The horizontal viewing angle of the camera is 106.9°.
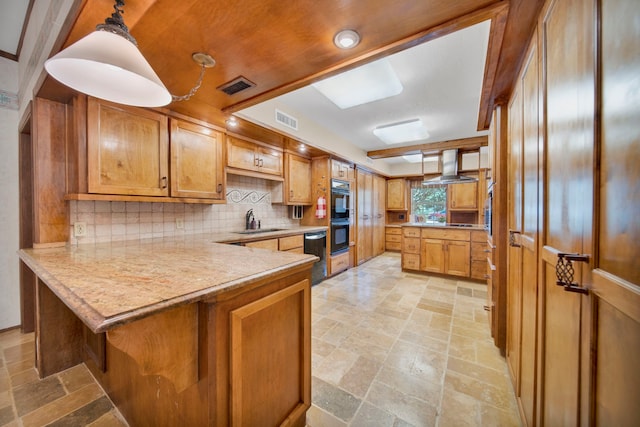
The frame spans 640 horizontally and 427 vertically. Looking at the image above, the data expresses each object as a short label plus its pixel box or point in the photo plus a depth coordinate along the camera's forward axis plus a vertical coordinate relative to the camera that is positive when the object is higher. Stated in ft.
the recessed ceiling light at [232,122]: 8.16 +3.21
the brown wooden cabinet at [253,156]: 9.55 +2.41
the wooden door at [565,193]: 2.12 +0.18
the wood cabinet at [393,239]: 21.76 -2.60
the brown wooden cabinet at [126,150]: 5.76 +1.66
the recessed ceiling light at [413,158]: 18.75 +4.30
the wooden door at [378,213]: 19.25 -0.19
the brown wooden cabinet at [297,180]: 12.02 +1.65
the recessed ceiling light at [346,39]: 4.26 +3.20
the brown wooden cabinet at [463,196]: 17.12 +1.07
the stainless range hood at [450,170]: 14.28 +2.49
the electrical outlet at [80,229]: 6.21 -0.45
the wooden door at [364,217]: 16.63 -0.43
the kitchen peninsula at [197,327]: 2.48 -1.42
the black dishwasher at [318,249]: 11.88 -1.97
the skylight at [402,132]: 11.76 +4.24
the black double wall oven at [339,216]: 13.66 -0.28
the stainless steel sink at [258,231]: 10.32 -0.89
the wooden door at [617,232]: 1.55 -0.16
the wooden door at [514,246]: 4.54 -0.72
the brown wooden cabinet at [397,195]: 22.08 +1.51
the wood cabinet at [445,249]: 12.62 -2.19
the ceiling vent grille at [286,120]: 9.67 +3.88
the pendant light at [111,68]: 2.93 +1.99
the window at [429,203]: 21.48 +0.72
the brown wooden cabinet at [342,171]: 13.74 +2.49
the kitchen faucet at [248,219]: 10.98 -0.36
